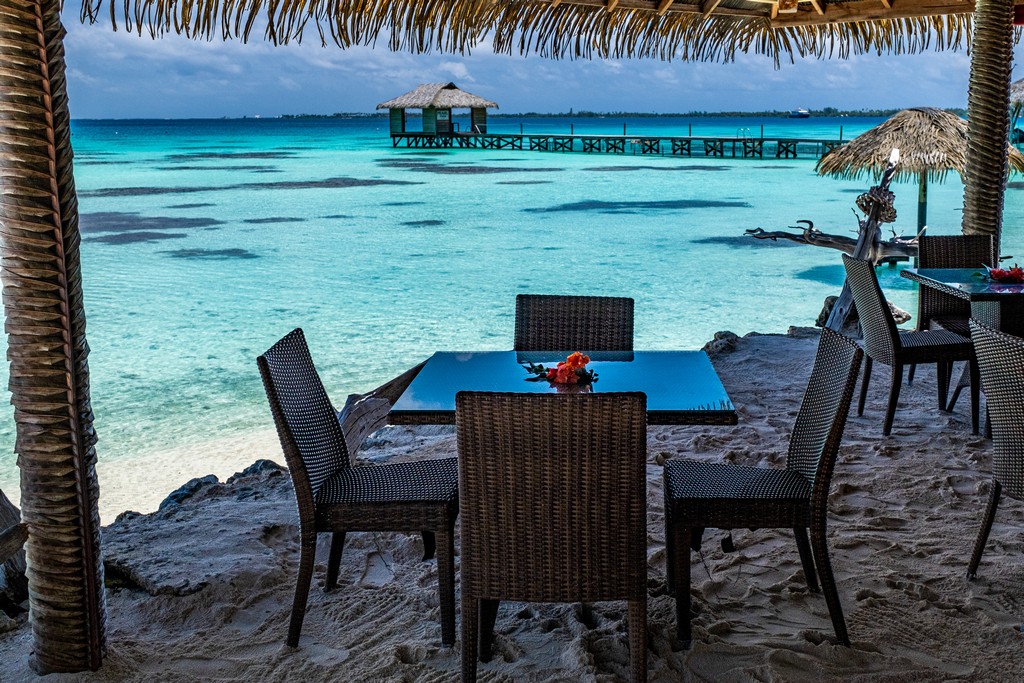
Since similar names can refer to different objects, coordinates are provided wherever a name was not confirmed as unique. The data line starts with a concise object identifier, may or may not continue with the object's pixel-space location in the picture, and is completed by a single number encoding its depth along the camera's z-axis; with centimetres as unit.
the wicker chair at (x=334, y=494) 246
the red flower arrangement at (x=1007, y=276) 445
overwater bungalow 3812
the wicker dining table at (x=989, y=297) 413
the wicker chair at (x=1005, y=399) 253
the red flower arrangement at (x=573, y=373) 279
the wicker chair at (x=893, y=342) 426
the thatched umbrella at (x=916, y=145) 976
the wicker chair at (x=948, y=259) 518
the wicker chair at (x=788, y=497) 239
